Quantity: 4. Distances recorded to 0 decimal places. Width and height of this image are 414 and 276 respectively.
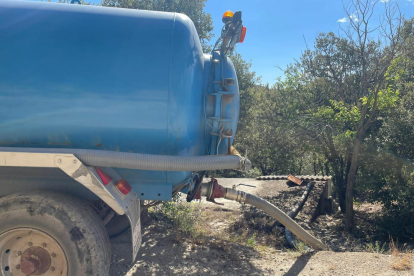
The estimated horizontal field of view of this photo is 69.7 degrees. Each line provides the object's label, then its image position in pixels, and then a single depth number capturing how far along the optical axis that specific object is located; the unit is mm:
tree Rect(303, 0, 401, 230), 7547
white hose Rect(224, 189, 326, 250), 3898
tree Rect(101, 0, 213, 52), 9023
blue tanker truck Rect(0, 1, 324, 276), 2547
